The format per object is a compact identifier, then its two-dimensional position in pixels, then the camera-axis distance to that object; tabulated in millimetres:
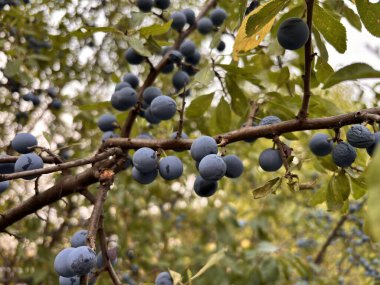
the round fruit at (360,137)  179
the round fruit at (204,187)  227
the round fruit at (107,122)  300
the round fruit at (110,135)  288
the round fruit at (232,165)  229
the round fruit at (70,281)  205
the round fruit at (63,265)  189
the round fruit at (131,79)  317
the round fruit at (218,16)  367
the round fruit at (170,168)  221
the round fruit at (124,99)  275
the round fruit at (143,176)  234
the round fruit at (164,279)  240
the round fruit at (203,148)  203
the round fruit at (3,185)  251
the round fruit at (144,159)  212
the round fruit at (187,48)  339
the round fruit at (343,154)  198
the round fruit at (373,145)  184
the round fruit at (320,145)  230
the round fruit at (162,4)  321
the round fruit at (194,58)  354
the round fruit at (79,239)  213
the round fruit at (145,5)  317
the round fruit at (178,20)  333
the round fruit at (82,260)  181
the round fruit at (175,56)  304
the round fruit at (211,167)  194
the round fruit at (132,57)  313
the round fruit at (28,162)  217
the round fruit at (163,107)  246
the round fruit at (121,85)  294
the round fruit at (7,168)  235
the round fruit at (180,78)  326
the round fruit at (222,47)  401
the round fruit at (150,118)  284
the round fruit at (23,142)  239
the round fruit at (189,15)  361
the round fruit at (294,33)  184
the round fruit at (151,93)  281
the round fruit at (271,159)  214
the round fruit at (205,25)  368
